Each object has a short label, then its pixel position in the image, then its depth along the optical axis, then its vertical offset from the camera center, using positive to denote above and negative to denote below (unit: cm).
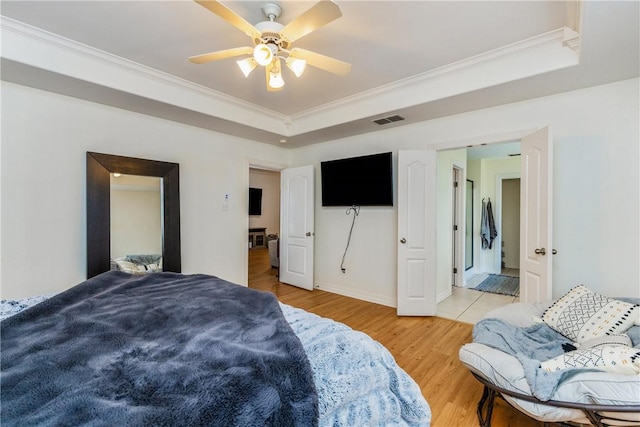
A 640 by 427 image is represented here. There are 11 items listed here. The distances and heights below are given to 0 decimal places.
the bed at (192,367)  78 -52
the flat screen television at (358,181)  376 +43
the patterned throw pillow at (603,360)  145 -79
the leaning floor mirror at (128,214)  287 -3
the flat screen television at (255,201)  863 +31
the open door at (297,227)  456 -26
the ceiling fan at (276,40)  155 +108
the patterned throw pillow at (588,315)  193 -74
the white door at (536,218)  246 -5
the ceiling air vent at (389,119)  344 +113
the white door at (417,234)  345 -27
